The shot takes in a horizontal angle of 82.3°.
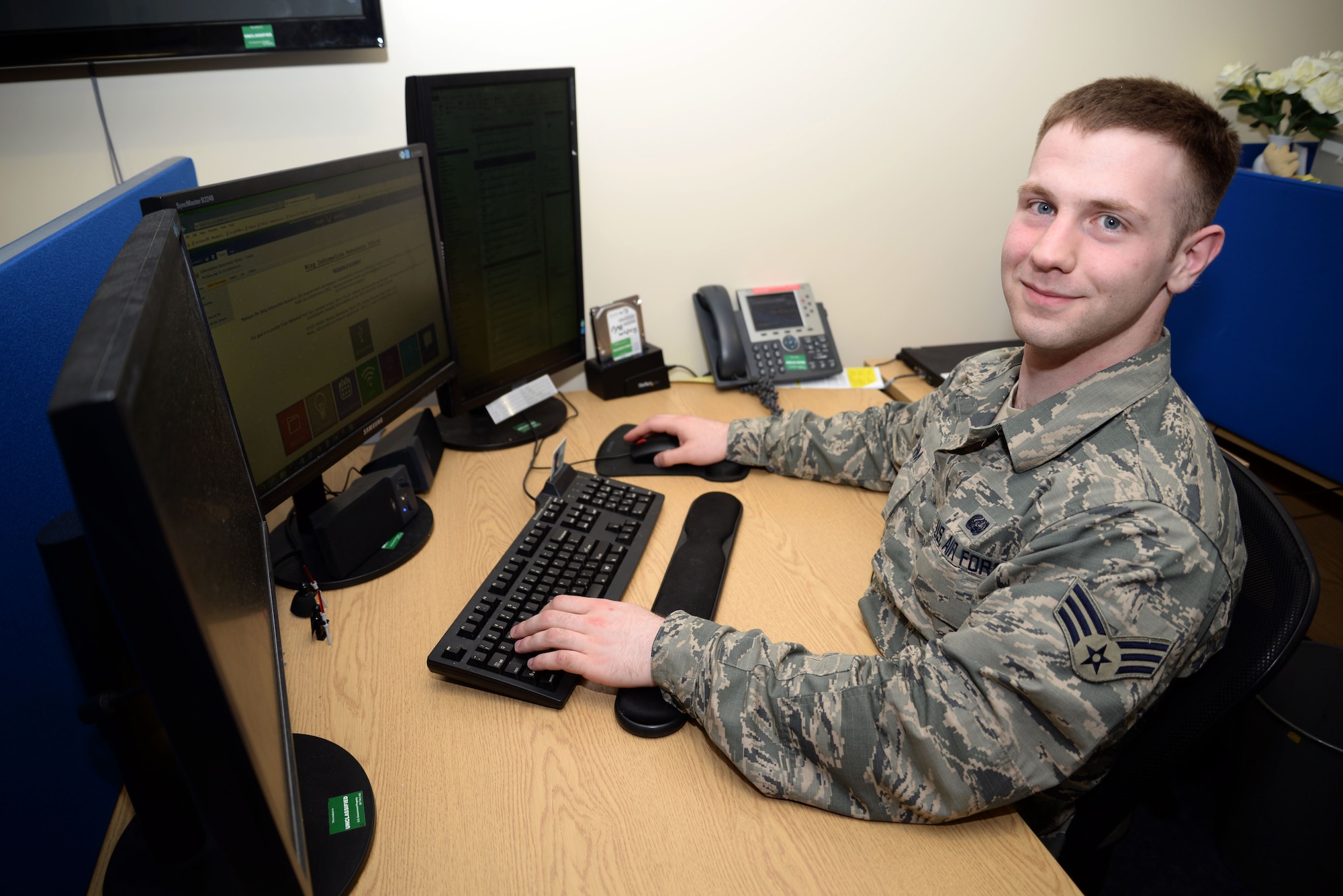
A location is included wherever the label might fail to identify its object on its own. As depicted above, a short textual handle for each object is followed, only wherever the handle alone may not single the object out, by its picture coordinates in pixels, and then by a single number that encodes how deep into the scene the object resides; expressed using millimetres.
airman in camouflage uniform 706
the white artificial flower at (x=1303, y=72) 1571
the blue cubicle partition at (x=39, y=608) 720
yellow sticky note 1715
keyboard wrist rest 821
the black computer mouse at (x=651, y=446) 1337
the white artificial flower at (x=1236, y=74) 1666
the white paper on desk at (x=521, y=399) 1410
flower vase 1669
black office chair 750
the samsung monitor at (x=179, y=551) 332
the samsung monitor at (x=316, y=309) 824
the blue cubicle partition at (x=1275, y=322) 1323
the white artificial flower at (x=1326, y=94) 1559
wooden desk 690
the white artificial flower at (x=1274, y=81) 1609
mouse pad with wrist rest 1303
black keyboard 852
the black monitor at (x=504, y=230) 1191
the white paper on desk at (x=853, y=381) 1692
